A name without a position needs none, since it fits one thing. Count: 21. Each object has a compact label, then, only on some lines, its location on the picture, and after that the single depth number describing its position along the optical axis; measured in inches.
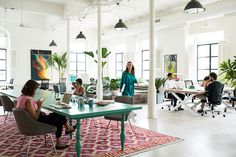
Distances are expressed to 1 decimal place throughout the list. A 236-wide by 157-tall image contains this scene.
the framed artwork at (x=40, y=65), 534.6
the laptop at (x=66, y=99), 158.1
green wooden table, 126.6
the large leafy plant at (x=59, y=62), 533.6
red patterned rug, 148.7
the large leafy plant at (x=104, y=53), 396.1
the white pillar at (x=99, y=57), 337.1
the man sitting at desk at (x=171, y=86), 307.6
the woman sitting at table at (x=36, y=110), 137.3
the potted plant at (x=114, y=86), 344.8
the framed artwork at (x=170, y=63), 467.5
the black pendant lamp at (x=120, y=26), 289.4
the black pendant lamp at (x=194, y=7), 213.0
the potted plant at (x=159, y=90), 378.9
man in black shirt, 264.1
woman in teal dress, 247.4
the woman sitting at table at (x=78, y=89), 220.1
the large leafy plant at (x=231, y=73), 177.3
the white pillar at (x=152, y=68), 256.8
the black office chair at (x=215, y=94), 264.2
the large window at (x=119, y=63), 620.0
